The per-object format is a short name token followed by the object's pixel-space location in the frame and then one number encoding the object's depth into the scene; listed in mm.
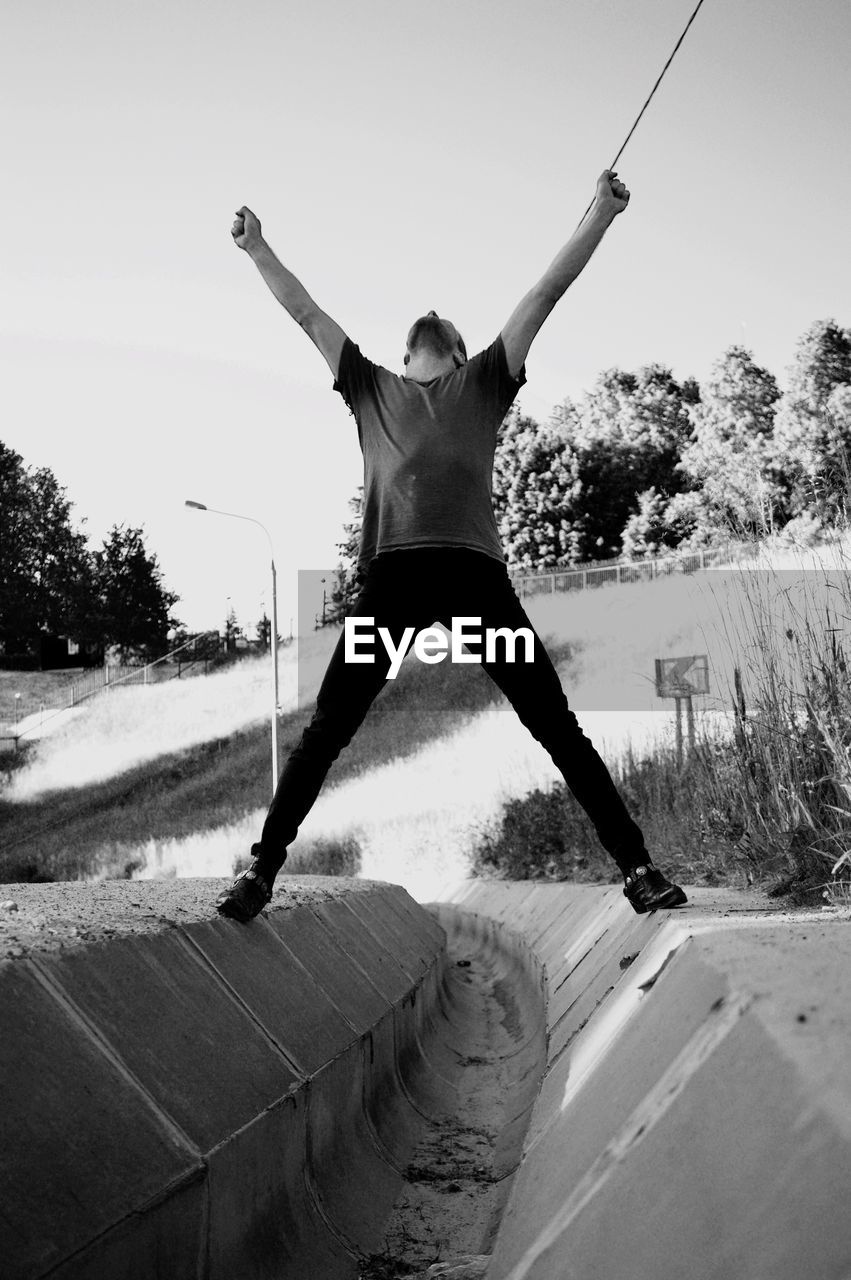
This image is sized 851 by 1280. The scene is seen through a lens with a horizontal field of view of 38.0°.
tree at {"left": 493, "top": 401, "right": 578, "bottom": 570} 56688
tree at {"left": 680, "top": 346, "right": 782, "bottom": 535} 54406
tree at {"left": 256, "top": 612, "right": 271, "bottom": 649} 63706
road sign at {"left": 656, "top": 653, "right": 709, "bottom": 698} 7676
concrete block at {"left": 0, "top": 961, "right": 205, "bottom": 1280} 1925
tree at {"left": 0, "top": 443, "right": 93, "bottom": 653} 68500
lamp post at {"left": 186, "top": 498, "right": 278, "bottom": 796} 28141
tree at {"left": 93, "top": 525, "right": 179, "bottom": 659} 69688
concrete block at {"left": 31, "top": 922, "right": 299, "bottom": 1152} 2510
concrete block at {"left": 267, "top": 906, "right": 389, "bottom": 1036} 4035
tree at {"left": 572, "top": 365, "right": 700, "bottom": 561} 58250
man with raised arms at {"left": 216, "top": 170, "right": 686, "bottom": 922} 3994
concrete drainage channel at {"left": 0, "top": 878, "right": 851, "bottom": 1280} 1803
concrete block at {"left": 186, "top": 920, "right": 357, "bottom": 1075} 3293
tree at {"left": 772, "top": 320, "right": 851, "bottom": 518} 46744
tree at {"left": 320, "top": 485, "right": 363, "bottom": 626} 54281
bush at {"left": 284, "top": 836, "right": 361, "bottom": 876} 21031
